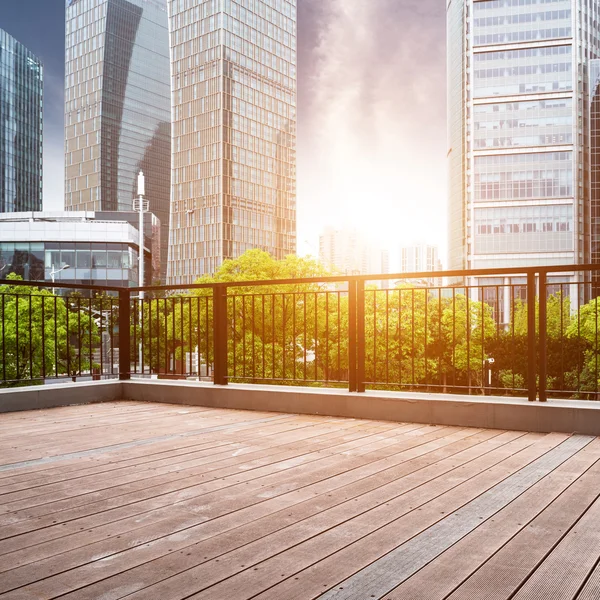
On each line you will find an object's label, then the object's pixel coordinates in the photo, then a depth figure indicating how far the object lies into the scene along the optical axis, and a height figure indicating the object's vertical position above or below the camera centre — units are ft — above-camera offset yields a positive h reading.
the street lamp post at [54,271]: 177.17 +8.57
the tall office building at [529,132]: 213.46 +62.81
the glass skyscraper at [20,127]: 286.87 +91.20
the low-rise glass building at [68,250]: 180.24 +15.43
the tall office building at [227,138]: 256.52 +75.61
